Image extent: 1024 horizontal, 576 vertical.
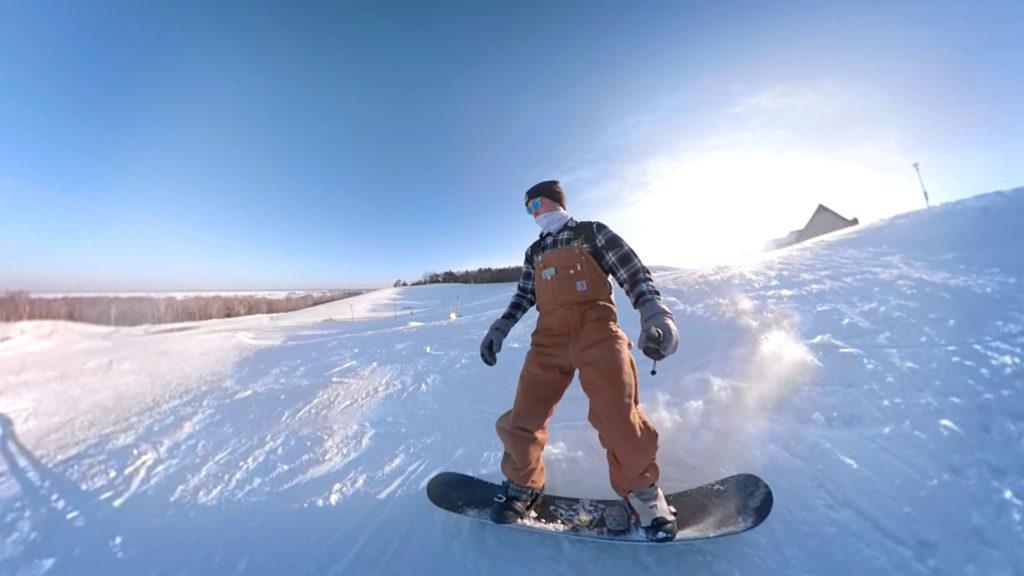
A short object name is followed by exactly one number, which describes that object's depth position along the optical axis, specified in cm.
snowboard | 154
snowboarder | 161
